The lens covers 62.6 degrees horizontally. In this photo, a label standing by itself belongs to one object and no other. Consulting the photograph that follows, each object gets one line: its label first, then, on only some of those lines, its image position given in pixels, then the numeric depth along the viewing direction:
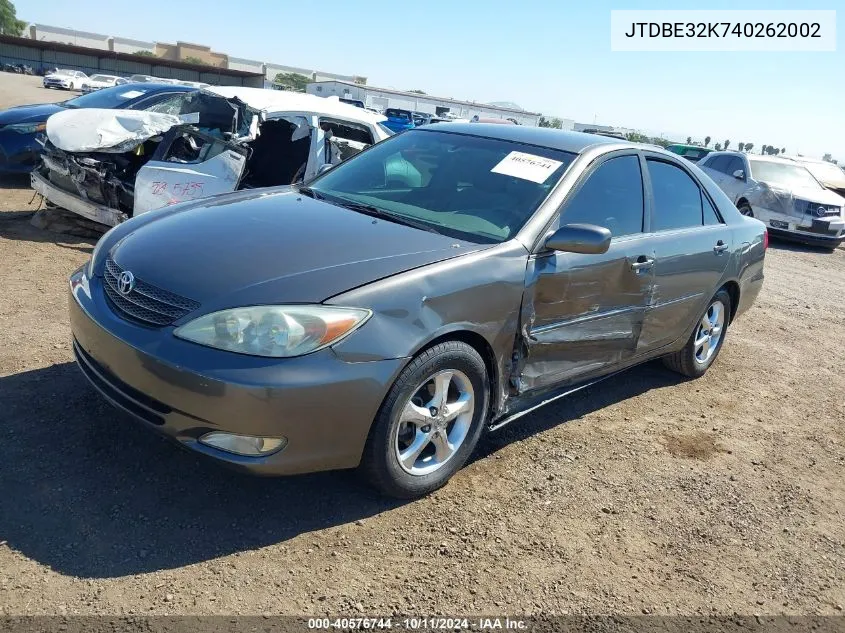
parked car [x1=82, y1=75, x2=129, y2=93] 39.58
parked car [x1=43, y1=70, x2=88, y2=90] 44.56
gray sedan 2.63
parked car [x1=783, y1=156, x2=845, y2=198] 15.74
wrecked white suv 6.43
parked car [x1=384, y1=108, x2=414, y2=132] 25.09
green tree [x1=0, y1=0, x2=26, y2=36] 87.25
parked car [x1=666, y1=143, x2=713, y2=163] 22.27
